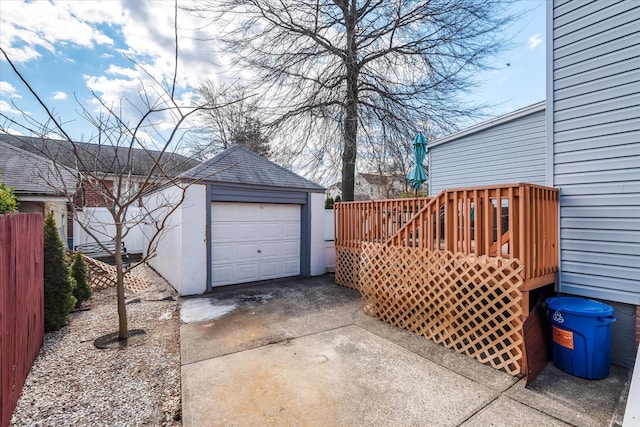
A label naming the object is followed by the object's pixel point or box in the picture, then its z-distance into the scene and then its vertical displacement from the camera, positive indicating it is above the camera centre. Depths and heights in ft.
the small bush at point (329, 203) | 46.57 +1.12
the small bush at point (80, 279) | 17.69 -4.29
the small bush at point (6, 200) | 18.19 +0.67
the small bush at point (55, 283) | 13.78 -3.64
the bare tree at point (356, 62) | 28.19 +15.16
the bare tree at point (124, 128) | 11.16 +3.59
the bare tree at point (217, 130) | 51.55 +16.30
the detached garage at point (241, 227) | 20.24 -1.39
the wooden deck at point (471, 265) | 10.30 -2.33
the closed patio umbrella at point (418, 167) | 21.65 +3.26
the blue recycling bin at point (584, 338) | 9.61 -4.41
